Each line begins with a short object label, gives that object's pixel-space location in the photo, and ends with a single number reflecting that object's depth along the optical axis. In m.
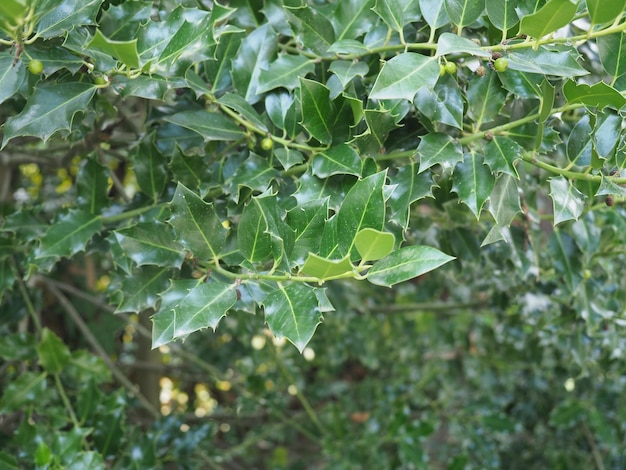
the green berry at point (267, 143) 1.01
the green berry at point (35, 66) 0.87
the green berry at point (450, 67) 0.90
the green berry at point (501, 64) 0.86
